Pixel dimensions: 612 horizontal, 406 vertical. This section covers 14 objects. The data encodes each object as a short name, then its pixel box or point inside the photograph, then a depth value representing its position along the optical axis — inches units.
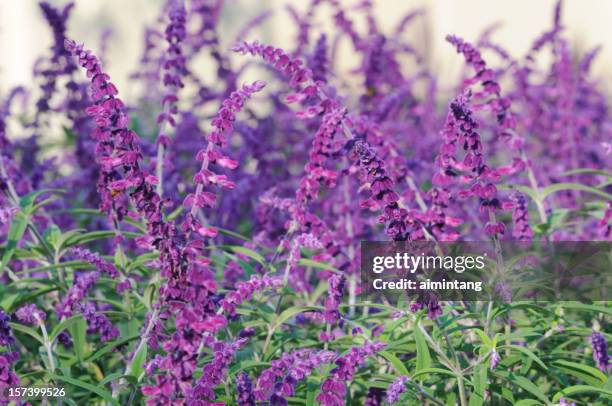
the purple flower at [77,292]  146.3
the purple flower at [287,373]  123.4
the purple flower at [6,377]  120.9
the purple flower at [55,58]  202.2
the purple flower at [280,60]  143.9
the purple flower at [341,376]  124.2
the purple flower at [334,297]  136.8
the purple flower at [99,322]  140.3
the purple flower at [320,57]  210.2
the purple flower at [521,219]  163.2
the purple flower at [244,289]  132.2
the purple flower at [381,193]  120.9
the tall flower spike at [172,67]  175.0
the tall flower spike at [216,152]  123.7
